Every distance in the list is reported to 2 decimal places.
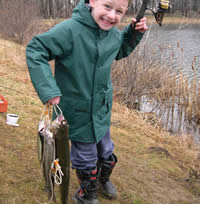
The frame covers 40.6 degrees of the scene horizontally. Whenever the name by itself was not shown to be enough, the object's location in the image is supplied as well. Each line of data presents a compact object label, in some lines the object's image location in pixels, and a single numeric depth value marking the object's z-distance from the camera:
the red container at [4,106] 3.66
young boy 1.72
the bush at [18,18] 12.88
